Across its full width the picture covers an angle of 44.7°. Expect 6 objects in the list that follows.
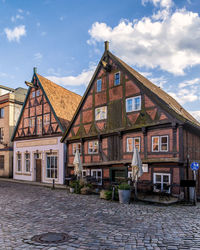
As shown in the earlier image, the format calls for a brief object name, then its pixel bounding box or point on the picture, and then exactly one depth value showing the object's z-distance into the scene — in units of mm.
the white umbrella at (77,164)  17255
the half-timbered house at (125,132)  14258
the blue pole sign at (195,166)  12914
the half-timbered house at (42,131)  22625
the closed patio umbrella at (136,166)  13641
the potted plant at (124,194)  13080
